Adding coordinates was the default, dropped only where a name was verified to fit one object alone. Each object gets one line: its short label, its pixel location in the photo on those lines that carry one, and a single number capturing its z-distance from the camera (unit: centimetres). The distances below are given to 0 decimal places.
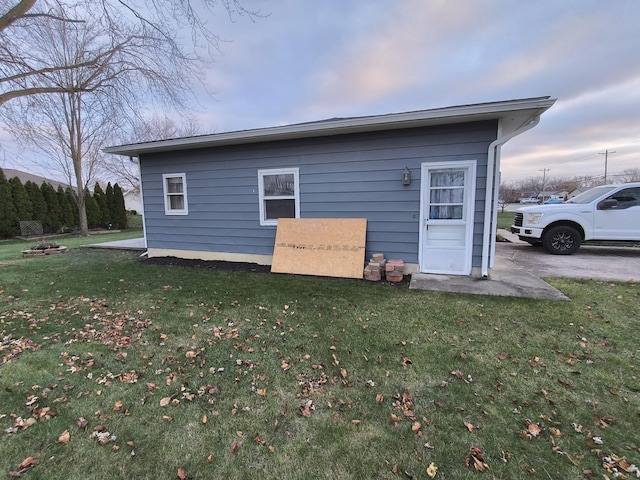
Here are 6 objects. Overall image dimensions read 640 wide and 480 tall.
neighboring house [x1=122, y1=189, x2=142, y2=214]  2835
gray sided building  468
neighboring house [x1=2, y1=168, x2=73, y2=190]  2519
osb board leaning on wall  536
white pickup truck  651
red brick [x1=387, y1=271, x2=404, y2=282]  494
